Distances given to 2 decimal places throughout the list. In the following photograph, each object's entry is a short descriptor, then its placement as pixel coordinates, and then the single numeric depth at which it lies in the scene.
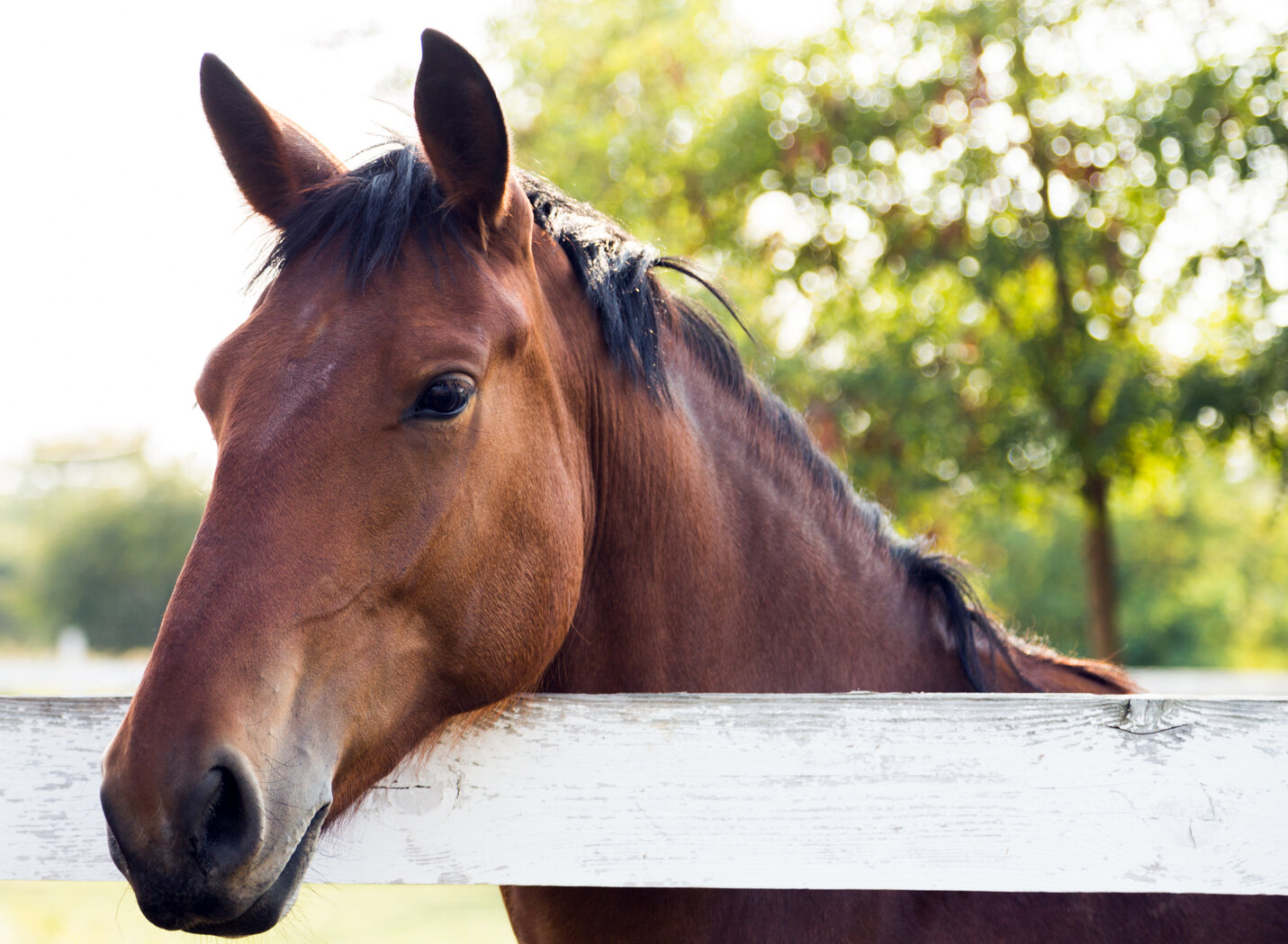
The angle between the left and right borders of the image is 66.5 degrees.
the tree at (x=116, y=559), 38.38
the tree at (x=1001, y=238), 8.43
